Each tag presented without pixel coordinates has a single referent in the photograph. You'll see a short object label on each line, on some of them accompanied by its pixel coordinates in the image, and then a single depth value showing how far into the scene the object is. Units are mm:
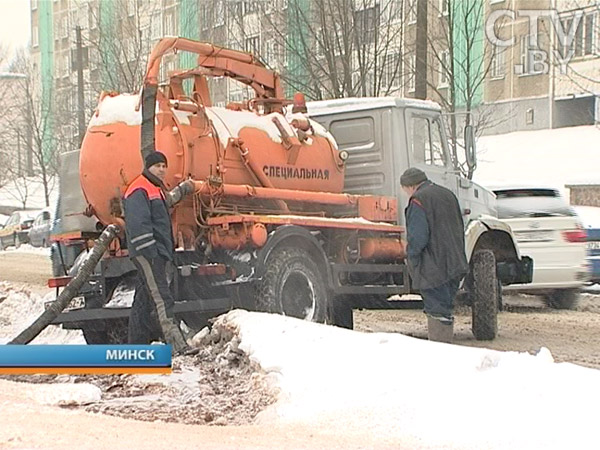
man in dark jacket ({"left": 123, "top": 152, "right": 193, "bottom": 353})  8148
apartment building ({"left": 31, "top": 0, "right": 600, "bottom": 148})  20406
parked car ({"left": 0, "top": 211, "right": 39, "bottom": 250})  36812
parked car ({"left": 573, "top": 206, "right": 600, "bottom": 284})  15383
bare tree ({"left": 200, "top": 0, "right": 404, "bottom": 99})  20188
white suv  14242
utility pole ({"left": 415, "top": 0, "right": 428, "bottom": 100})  18984
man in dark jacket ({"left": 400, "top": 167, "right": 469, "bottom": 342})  8844
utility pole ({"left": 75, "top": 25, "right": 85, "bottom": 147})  27438
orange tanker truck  9156
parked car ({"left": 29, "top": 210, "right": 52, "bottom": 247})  31422
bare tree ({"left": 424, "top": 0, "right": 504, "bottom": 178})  21969
